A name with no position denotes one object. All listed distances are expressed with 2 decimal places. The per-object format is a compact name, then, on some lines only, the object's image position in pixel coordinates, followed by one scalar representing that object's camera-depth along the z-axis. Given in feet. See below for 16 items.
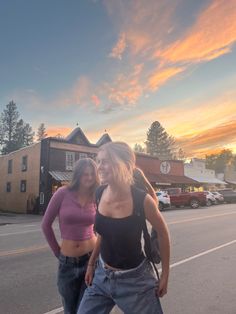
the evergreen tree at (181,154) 246.82
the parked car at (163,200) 64.01
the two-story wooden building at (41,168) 66.74
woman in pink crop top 7.18
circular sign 94.82
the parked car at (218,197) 84.42
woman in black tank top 5.59
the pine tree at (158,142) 208.45
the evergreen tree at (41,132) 198.46
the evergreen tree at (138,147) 248.01
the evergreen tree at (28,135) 174.07
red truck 69.27
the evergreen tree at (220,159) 274.73
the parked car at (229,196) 90.02
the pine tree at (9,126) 162.18
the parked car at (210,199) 76.79
